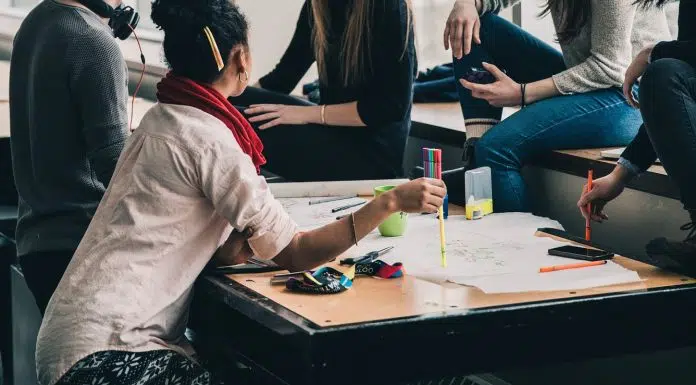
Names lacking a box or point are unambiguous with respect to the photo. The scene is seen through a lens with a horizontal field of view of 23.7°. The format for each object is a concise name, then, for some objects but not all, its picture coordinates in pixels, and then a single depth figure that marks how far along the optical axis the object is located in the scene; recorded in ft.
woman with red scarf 10.40
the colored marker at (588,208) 11.81
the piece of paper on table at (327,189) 13.63
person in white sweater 13.39
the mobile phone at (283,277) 10.64
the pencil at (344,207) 12.80
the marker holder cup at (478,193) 12.55
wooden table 9.54
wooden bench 12.71
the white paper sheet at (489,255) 10.38
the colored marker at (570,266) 10.62
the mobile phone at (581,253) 10.90
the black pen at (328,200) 13.26
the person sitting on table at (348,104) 14.33
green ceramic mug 11.88
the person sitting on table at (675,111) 10.99
